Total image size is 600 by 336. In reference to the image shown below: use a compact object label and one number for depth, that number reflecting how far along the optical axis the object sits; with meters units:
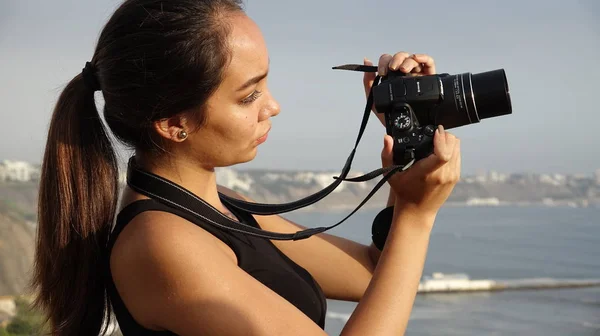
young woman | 1.30
